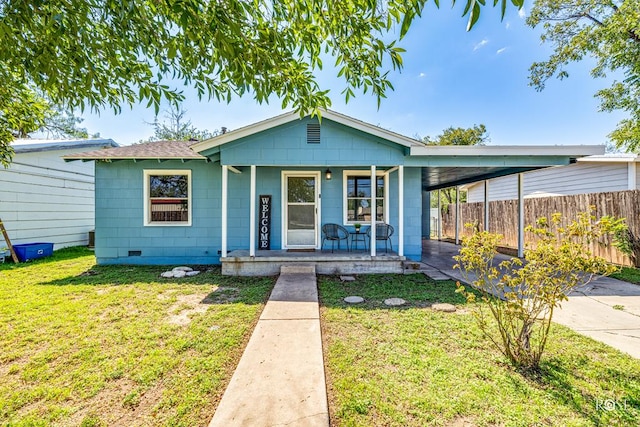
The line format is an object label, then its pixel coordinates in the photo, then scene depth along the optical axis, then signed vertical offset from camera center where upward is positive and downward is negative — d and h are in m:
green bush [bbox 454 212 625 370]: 2.47 -0.48
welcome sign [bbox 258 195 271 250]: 7.41 -0.21
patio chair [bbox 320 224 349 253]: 7.26 -0.45
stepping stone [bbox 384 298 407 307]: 4.41 -1.38
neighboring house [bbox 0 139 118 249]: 8.73 +0.77
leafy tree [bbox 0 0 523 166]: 2.16 +1.49
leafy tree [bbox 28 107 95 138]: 23.16 +8.06
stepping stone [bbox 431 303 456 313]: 4.14 -1.38
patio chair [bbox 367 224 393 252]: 7.17 -0.41
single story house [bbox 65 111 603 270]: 7.43 +0.30
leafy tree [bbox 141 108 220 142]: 24.59 +7.85
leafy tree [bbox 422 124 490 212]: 19.69 +5.77
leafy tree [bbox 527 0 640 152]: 8.53 +5.65
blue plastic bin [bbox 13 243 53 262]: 8.10 -1.04
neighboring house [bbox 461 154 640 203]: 8.75 +1.39
